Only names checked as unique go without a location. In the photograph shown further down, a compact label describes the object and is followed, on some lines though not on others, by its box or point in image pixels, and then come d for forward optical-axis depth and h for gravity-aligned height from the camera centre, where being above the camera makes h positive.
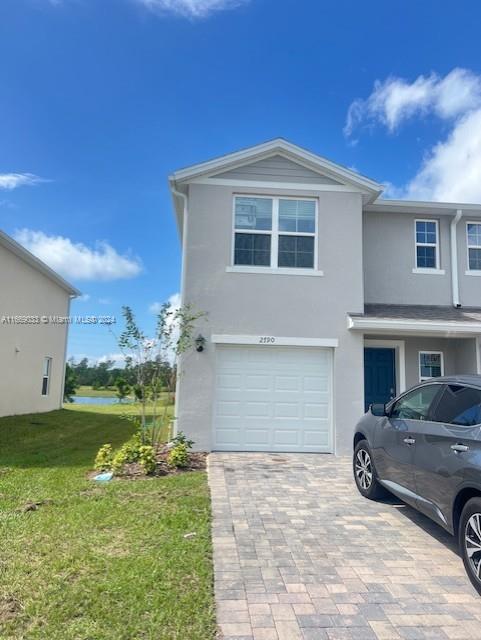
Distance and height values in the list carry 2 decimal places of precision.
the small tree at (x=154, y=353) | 9.16 +0.58
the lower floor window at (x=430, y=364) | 11.23 +0.67
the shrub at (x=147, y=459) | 7.72 -1.35
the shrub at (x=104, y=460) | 7.95 -1.46
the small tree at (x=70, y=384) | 26.88 -0.34
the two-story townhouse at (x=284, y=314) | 10.04 +1.71
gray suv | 3.92 -0.67
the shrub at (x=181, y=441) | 8.98 -1.20
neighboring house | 15.40 +1.81
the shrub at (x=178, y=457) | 8.16 -1.39
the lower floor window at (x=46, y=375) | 19.11 +0.12
